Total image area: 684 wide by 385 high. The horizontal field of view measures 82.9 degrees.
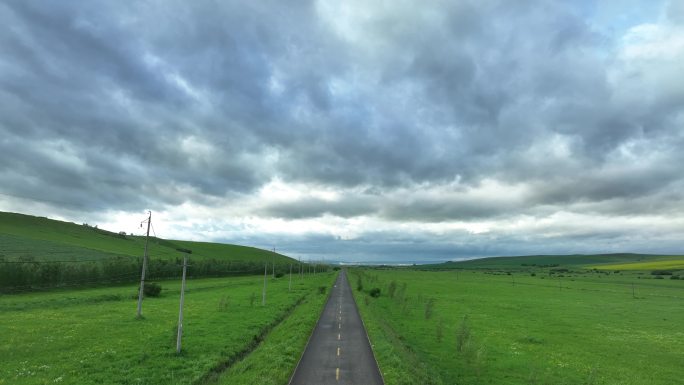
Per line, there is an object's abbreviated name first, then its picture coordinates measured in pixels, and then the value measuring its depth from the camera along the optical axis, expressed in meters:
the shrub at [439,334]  35.87
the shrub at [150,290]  69.40
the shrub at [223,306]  50.76
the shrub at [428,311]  47.44
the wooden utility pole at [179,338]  27.76
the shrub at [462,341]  30.61
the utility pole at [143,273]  42.36
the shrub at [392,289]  75.33
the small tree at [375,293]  77.94
